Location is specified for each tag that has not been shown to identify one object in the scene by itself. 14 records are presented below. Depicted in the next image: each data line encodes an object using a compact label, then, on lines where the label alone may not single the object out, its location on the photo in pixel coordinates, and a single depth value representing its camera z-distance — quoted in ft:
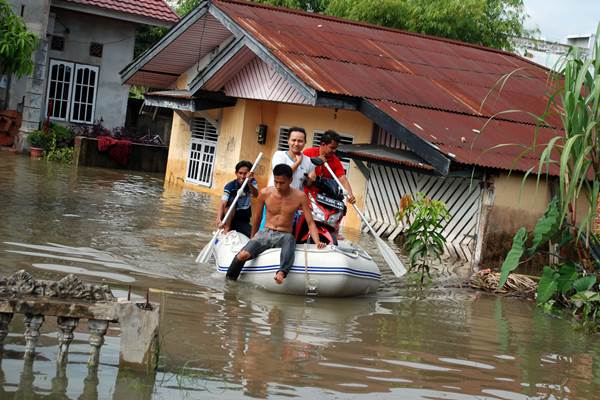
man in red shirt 45.32
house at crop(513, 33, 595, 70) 135.03
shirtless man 41.32
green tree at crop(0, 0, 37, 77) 78.18
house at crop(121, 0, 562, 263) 58.80
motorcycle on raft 44.39
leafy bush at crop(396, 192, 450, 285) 48.55
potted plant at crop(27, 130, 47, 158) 95.14
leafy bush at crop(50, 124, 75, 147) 97.55
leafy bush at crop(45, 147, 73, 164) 93.86
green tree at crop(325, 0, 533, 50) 104.42
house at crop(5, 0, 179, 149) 99.55
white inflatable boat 42.01
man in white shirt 43.37
